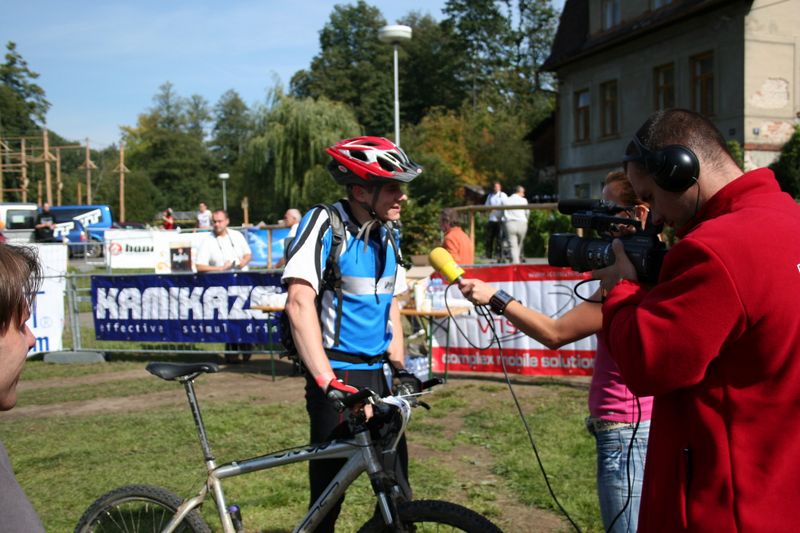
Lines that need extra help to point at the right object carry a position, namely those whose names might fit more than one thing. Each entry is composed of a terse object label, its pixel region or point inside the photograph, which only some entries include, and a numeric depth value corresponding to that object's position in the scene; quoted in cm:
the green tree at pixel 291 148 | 4106
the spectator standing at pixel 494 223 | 1884
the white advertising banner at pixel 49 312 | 1081
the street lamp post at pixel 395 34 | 1694
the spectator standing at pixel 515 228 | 1723
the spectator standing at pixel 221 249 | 1098
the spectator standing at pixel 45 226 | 2952
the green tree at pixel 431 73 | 8100
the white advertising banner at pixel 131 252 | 2161
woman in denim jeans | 284
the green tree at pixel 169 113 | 10362
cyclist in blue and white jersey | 310
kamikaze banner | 1000
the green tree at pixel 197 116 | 10581
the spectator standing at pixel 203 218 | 2571
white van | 3484
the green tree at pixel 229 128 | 10500
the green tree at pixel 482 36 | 7838
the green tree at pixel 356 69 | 7781
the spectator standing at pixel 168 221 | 3241
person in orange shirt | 1055
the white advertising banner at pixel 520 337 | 856
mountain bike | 277
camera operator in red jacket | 165
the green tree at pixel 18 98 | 6928
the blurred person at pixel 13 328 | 145
